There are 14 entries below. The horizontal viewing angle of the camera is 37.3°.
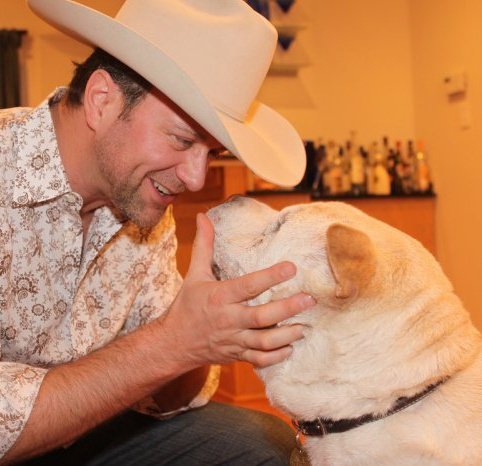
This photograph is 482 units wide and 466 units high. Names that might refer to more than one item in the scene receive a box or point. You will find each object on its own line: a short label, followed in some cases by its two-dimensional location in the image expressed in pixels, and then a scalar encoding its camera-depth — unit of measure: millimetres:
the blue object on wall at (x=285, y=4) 5102
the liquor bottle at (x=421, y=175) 5188
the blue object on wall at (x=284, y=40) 5125
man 1568
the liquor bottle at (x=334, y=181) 4945
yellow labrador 1318
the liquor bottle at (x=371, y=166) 5047
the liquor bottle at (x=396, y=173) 5090
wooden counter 4051
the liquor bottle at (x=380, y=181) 4996
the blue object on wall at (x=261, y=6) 4898
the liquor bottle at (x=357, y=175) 4977
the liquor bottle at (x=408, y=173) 5172
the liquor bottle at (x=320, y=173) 4890
